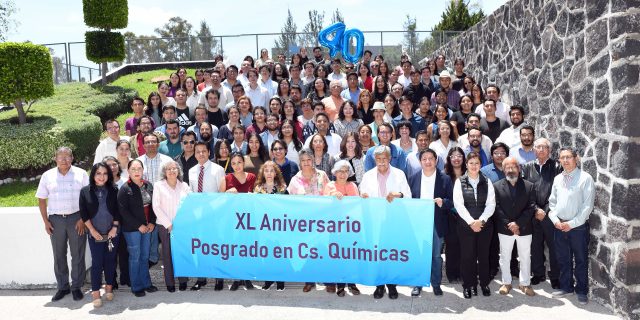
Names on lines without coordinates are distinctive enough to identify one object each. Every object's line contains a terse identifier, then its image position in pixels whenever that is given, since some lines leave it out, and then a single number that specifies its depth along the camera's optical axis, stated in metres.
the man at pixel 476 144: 7.77
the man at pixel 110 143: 8.32
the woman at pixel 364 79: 12.09
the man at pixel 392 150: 7.60
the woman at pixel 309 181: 6.97
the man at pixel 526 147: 7.40
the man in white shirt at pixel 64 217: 6.96
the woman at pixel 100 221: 6.86
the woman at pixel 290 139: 8.22
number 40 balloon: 15.03
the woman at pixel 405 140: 8.02
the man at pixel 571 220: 6.47
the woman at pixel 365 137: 7.79
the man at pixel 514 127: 8.15
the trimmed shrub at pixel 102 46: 20.39
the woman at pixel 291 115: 9.20
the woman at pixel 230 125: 8.91
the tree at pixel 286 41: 26.03
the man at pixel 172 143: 8.28
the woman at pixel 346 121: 8.84
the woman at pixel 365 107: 9.71
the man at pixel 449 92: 10.80
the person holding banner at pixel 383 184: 6.83
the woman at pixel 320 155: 7.56
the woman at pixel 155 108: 10.38
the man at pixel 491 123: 8.93
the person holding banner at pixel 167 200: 7.04
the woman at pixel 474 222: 6.66
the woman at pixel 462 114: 9.25
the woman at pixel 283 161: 7.43
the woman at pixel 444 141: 7.93
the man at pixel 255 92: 11.02
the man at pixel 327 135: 8.29
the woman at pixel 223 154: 7.85
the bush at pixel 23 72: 11.70
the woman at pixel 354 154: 7.58
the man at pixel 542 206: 6.92
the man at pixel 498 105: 9.36
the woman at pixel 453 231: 6.89
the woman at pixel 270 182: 7.01
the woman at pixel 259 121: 8.84
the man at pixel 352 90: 10.60
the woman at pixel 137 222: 6.91
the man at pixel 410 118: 9.13
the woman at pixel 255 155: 7.74
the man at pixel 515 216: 6.75
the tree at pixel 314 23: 42.80
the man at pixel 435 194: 6.77
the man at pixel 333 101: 9.91
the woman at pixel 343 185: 6.76
